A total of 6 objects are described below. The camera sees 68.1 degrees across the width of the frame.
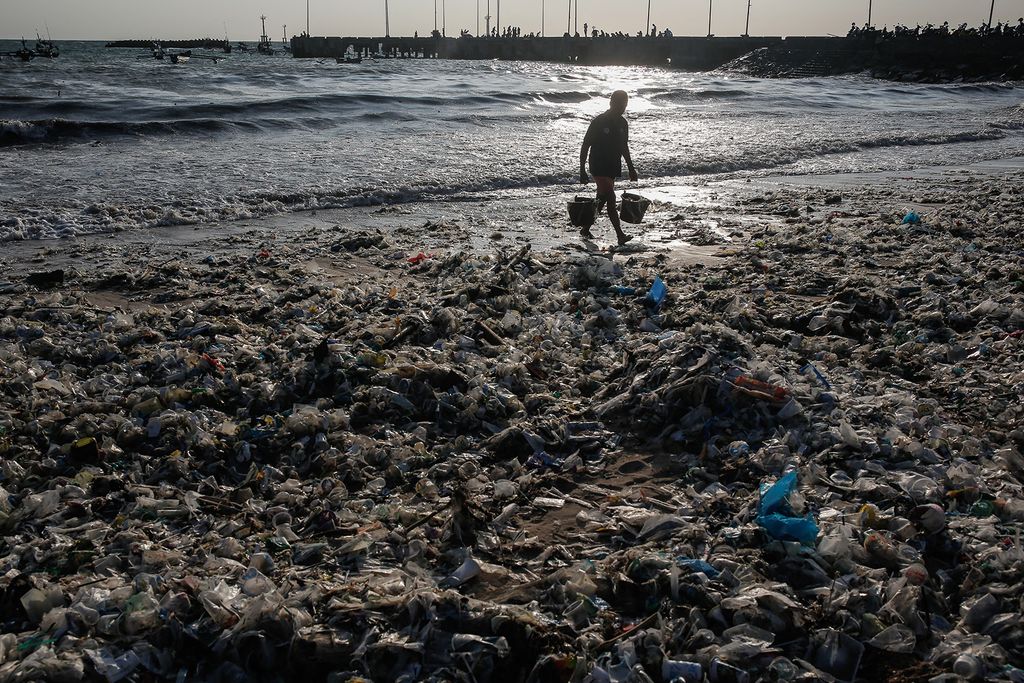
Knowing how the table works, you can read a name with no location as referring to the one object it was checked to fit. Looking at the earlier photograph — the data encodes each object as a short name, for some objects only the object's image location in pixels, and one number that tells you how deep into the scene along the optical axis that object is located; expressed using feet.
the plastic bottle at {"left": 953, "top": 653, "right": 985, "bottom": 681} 7.73
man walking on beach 30.14
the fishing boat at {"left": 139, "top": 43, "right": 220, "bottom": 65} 213.05
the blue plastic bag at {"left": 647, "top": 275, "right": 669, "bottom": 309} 20.43
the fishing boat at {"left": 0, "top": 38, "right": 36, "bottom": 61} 207.50
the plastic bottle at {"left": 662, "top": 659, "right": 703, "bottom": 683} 7.77
